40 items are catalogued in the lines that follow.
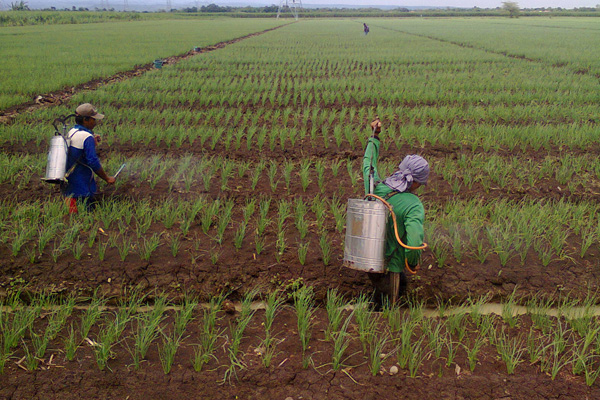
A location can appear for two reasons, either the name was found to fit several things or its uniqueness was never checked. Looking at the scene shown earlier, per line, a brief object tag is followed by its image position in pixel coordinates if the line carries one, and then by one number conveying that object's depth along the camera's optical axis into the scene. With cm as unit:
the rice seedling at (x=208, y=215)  388
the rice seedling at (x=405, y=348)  242
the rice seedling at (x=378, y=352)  238
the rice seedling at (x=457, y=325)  266
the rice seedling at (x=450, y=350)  245
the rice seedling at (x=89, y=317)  261
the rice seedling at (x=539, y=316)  275
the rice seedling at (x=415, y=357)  238
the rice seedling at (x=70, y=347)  242
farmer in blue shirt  403
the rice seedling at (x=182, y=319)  264
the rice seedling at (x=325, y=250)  345
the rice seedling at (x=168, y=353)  236
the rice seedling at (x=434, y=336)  246
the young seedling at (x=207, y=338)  241
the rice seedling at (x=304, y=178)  481
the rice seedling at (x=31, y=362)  234
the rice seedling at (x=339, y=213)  392
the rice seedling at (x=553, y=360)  233
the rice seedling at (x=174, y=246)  348
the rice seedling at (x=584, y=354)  237
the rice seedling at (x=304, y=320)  255
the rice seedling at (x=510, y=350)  239
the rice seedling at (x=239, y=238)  363
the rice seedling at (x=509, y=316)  280
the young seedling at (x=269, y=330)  244
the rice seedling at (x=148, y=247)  343
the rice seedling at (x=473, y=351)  243
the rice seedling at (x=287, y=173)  489
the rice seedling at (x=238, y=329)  250
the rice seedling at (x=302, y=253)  343
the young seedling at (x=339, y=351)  240
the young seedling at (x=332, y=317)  266
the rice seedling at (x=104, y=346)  237
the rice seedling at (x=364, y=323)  259
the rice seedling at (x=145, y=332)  243
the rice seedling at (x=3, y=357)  230
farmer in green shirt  265
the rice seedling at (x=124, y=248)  339
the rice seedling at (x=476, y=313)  276
